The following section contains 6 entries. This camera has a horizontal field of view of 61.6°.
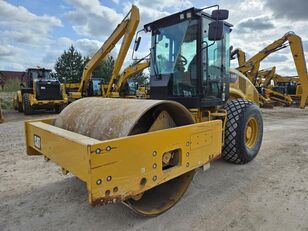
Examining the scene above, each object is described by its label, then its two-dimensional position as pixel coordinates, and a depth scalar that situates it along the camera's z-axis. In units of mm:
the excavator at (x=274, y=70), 12898
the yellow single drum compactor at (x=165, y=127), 2098
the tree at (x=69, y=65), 37250
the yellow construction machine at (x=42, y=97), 12125
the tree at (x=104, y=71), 34719
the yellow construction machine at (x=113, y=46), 9875
